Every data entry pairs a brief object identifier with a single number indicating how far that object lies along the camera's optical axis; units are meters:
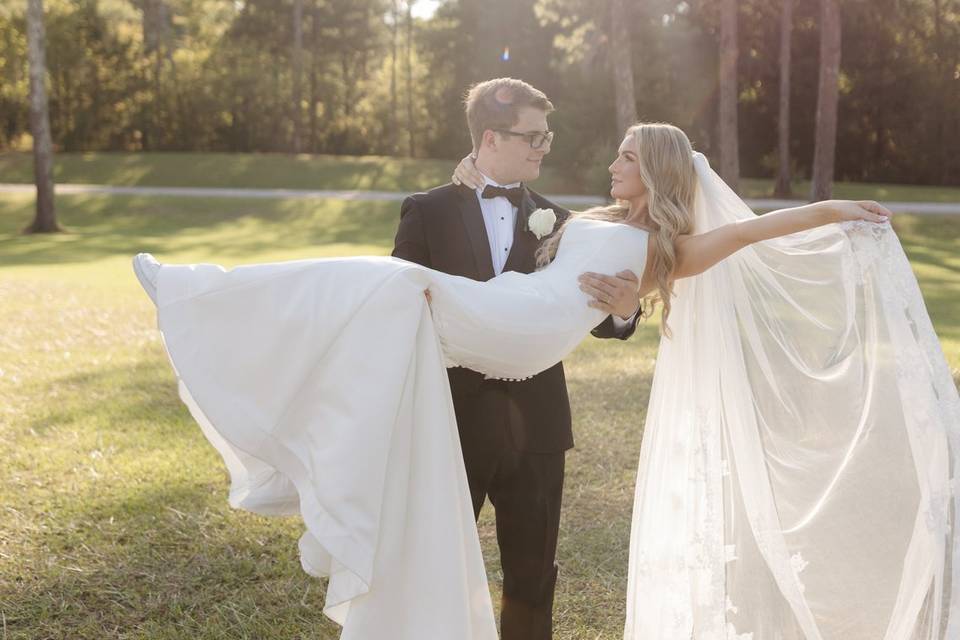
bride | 3.15
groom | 3.75
